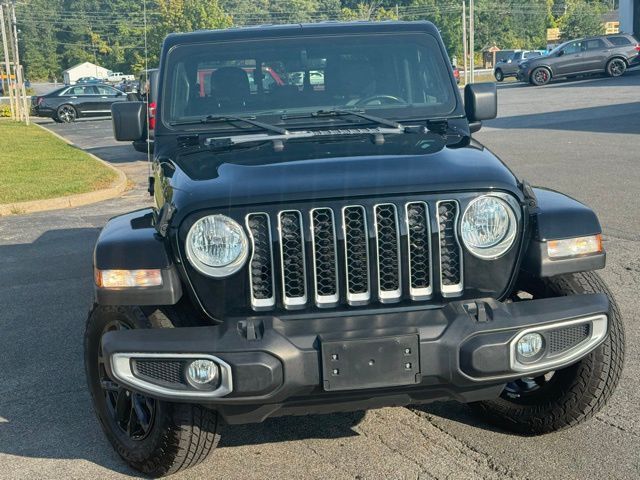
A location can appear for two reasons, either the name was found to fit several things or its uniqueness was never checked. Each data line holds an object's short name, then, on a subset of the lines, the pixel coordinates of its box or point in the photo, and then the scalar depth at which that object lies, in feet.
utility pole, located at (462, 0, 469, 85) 145.08
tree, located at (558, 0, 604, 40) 292.61
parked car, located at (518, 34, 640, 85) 125.08
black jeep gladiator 11.27
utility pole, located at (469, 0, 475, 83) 130.15
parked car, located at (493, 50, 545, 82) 163.43
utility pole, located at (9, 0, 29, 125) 107.60
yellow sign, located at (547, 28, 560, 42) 304.50
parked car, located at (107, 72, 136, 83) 241.02
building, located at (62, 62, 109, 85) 337.31
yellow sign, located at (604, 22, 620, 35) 287.11
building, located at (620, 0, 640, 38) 149.69
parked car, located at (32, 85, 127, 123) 115.03
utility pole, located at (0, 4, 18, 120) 112.99
